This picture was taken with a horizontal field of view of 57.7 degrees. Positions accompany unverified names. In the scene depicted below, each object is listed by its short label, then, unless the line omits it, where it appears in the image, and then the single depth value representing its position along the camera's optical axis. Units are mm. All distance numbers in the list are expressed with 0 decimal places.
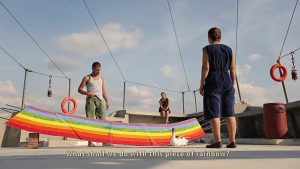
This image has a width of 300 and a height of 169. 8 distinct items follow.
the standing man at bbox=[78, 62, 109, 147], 5082
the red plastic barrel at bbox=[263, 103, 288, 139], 6805
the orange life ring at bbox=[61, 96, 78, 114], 9180
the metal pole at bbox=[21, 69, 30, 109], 10008
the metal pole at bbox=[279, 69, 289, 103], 10170
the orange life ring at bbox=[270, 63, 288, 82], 9195
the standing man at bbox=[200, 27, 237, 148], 3197
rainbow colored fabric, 4586
